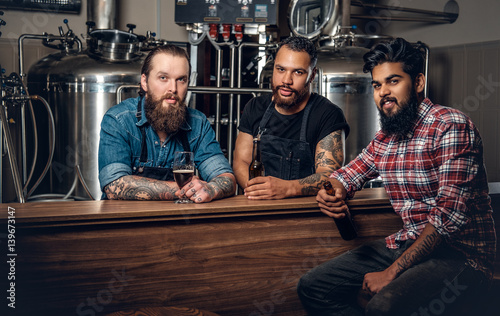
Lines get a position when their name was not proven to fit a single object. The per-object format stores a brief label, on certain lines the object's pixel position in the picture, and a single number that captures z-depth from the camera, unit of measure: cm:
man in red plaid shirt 160
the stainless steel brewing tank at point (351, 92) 347
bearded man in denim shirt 201
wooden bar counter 138
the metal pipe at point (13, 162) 221
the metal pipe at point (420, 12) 415
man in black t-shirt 230
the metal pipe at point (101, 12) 402
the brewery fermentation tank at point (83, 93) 348
